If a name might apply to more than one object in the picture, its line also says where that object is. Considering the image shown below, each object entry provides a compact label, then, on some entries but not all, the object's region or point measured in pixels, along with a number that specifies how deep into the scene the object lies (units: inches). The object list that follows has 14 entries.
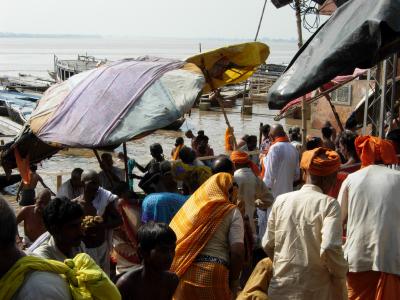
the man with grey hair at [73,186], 256.2
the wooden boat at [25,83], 1797.5
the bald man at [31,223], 245.8
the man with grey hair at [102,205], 214.5
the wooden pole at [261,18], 524.6
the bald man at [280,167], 306.8
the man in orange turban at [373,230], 174.9
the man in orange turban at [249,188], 248.7
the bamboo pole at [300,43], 360.5
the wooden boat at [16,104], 1109.5
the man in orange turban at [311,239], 159.6
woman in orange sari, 171.2
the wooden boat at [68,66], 1787.8
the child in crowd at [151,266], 148.2
